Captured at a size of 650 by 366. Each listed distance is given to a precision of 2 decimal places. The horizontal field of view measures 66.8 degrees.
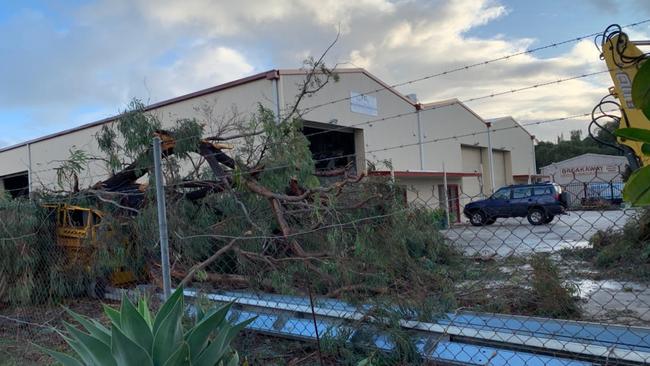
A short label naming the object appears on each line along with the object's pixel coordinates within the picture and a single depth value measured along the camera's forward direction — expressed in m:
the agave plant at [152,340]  2.46
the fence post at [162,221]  3.50
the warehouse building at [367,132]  17.30
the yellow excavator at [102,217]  6.77
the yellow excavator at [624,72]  5.18
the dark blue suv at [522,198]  18.14
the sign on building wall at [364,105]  20.29
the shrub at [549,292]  5.70
